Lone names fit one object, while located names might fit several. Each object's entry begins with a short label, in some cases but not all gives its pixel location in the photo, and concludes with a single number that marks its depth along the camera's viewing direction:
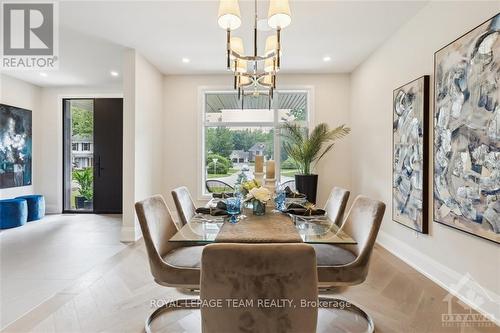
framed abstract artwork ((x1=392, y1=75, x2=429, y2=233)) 2.92
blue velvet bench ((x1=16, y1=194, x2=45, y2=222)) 5.30
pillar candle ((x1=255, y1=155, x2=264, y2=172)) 2.73
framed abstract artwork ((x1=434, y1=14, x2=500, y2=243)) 2.05
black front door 6.09
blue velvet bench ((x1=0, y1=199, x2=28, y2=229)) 4.73
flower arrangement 2.14
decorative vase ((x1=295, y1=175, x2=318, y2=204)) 4.83
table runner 1.61
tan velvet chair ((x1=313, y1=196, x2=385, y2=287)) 1.81
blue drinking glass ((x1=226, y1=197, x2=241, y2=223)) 2.12
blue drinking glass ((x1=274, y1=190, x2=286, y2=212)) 2.42
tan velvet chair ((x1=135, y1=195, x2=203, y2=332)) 1.80
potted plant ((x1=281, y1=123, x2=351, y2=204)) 4.83
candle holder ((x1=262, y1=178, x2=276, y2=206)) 2.66
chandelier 2.12
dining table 1.61
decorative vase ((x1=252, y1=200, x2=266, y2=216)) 2.25
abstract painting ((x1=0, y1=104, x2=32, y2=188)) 5.13
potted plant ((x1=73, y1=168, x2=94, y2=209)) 6.27
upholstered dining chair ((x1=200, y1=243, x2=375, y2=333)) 1.00
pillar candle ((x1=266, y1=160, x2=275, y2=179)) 2.70
